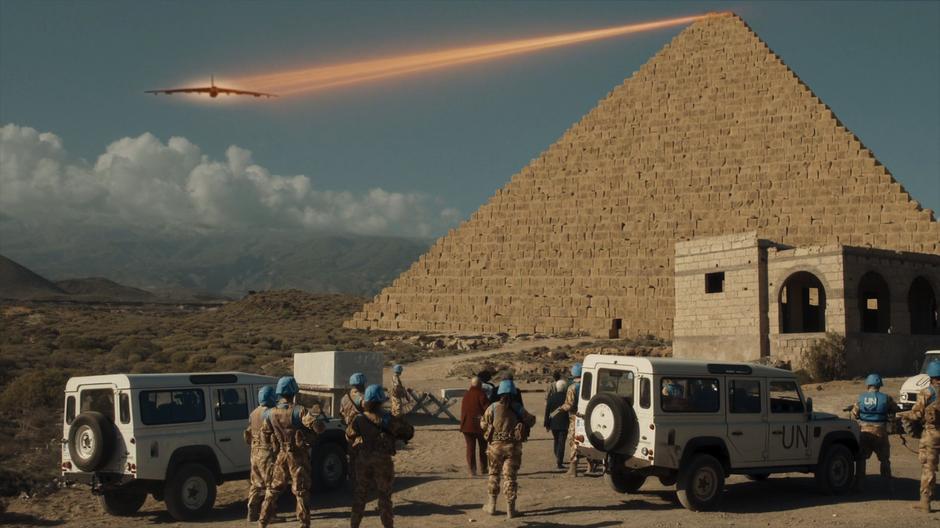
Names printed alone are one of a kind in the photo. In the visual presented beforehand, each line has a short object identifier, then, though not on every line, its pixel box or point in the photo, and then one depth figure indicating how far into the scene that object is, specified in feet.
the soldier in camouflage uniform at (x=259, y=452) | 32.76
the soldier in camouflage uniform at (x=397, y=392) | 48.46
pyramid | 152.05
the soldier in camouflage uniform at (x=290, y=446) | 31.58
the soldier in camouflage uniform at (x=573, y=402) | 41.45
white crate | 58.49
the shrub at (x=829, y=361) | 82.53
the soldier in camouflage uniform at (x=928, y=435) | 34.91
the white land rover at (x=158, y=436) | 35.47
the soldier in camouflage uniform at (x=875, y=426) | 39.37
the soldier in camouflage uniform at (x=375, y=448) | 30.42
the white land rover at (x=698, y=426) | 34.45
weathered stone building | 84.89
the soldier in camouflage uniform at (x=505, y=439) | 34.63
